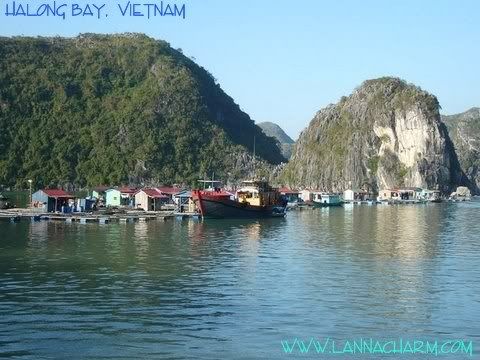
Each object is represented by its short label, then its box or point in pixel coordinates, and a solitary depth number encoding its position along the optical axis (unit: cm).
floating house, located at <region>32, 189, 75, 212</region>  8250
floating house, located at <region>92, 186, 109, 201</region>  12551
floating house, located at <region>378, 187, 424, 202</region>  19014
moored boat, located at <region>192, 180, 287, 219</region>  8325
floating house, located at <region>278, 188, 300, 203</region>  14677
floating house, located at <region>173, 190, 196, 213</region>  9112
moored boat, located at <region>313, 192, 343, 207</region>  14250
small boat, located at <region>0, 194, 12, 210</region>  8837
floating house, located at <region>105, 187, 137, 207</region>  10431
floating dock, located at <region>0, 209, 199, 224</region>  7288
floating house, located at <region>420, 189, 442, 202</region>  19151
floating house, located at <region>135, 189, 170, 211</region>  9612
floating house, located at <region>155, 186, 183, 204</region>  10361
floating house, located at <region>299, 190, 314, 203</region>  15412
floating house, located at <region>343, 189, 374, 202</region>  17838
